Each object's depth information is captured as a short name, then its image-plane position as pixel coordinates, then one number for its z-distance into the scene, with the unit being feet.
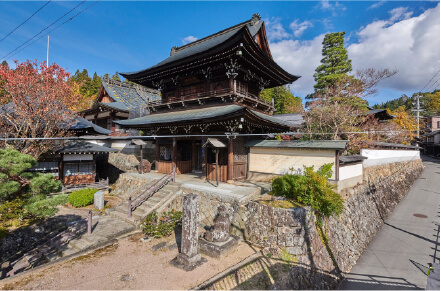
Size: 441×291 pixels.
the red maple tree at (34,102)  32.78
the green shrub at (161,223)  32.53
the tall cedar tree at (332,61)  86.84
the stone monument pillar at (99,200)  46.78
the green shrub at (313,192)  31.07
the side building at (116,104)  89.56
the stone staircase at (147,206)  36.73
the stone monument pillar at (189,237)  24.44
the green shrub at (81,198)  48.34
